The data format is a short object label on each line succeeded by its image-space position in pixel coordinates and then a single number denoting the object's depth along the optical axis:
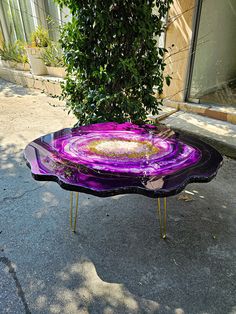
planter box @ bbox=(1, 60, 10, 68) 8.20
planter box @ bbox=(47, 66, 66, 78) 6.64
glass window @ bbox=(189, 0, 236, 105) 4.23
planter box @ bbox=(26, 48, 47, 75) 6.81
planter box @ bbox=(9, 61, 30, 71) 7.57
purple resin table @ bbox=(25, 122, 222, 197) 1.45
